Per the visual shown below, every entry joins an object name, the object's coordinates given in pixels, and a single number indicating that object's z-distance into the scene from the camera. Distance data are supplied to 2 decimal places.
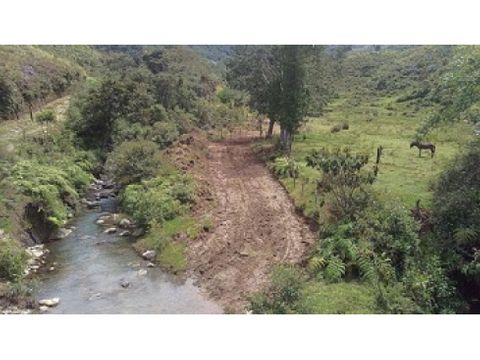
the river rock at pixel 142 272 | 19.42
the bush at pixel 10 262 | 18.02
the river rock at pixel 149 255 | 20.76
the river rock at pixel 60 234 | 22.73
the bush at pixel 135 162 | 28.22
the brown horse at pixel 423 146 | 29.86
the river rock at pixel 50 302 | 16.83
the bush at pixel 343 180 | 19.80
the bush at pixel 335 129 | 40.56
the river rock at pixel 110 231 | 23.45
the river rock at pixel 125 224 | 24.05
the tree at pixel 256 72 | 36.10
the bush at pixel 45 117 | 36.19
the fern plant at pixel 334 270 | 16.88
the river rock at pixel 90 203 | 27.31
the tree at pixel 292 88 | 31.73
